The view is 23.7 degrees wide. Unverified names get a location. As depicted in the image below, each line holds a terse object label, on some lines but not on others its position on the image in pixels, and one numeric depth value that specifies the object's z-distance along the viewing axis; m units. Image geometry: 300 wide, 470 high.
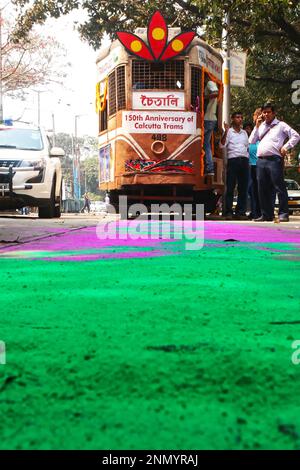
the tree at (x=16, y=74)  28.97
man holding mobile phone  10.35
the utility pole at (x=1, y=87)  29.42
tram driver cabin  12.46
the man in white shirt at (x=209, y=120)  12.85
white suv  12.02
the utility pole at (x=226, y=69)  15.34
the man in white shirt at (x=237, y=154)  11.69
